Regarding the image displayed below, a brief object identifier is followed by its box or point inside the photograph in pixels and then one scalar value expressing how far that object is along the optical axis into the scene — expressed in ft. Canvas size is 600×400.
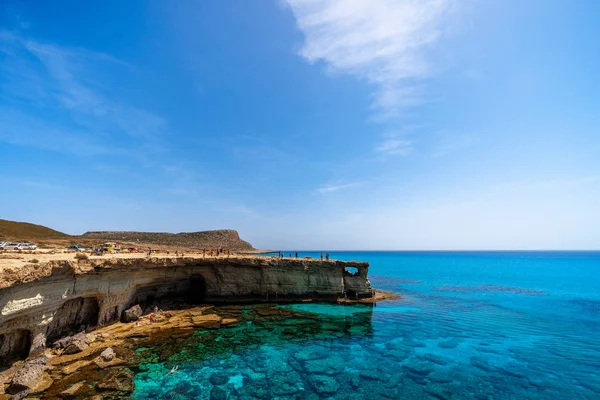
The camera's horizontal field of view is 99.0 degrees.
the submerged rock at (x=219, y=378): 46.29
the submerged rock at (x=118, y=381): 41.96
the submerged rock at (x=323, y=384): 44.47
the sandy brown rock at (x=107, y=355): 50.90
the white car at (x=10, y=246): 91.81
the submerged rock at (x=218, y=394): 41.83
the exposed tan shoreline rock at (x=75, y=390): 39.34
